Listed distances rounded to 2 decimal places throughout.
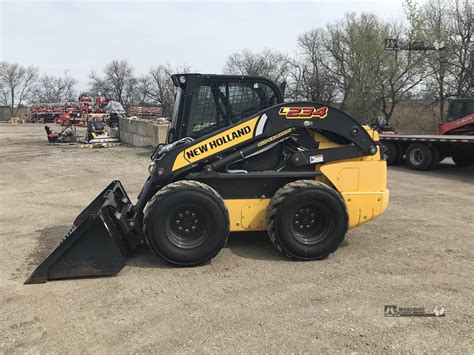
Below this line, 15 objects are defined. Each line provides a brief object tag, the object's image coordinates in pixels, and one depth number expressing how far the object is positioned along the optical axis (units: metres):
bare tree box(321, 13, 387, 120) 33.12
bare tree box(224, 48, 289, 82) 47.56
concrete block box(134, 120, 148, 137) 20.38
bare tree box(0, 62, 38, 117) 82.56
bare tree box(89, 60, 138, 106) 75.31
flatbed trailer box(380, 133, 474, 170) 13.31
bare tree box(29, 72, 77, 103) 86.21
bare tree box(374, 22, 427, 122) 32.25
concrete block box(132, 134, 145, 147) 20.98
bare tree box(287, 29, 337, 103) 37.94
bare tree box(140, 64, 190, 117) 63.44
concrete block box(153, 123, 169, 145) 18.36
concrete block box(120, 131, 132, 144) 22.93
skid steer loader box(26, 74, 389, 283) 4.79
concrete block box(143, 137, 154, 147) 19.93
